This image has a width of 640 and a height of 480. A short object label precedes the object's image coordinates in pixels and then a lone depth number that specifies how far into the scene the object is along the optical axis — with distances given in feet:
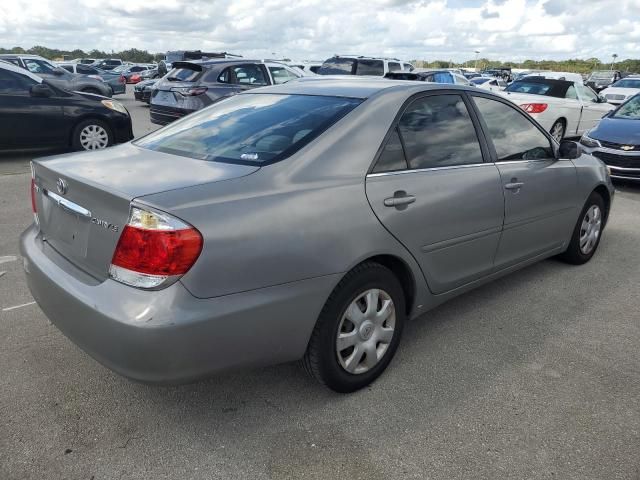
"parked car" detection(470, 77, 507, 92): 73.41
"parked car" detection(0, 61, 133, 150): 28.63
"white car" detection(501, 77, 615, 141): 37.47
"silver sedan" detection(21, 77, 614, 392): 7.34
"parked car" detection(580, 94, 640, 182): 25.98
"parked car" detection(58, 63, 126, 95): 79.48
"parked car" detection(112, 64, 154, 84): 106.93
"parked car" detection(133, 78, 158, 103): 66.26
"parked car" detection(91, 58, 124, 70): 124.01
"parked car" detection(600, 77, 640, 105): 62.54
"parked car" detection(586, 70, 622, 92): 116.48
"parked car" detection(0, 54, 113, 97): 57.16
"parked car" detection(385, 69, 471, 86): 50.65
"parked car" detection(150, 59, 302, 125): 34.53
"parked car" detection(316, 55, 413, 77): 49.34
